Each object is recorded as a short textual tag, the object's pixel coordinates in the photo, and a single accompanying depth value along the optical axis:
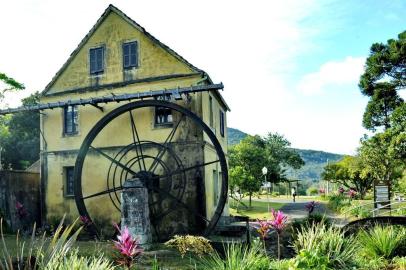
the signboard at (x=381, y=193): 17.47
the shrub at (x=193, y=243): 8.08
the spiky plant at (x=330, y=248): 7.18
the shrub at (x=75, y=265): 4.50
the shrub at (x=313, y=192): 58.72
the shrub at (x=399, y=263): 8.08
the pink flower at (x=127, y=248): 4.38
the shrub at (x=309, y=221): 13.59
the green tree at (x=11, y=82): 19.92
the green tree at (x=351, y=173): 34.00
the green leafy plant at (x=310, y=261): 6.84
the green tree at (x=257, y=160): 28.42
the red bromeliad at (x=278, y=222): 6.55
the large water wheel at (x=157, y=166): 14.74
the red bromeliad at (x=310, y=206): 12.82
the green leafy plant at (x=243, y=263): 6.19
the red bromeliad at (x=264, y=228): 6.71
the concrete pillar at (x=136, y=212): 12.18
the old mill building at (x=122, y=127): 15.23
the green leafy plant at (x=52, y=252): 4.23
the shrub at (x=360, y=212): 18.44
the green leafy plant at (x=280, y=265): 6.93
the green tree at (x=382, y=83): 23.94
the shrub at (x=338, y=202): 24.57
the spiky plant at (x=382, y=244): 8.95
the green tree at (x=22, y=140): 31.81
